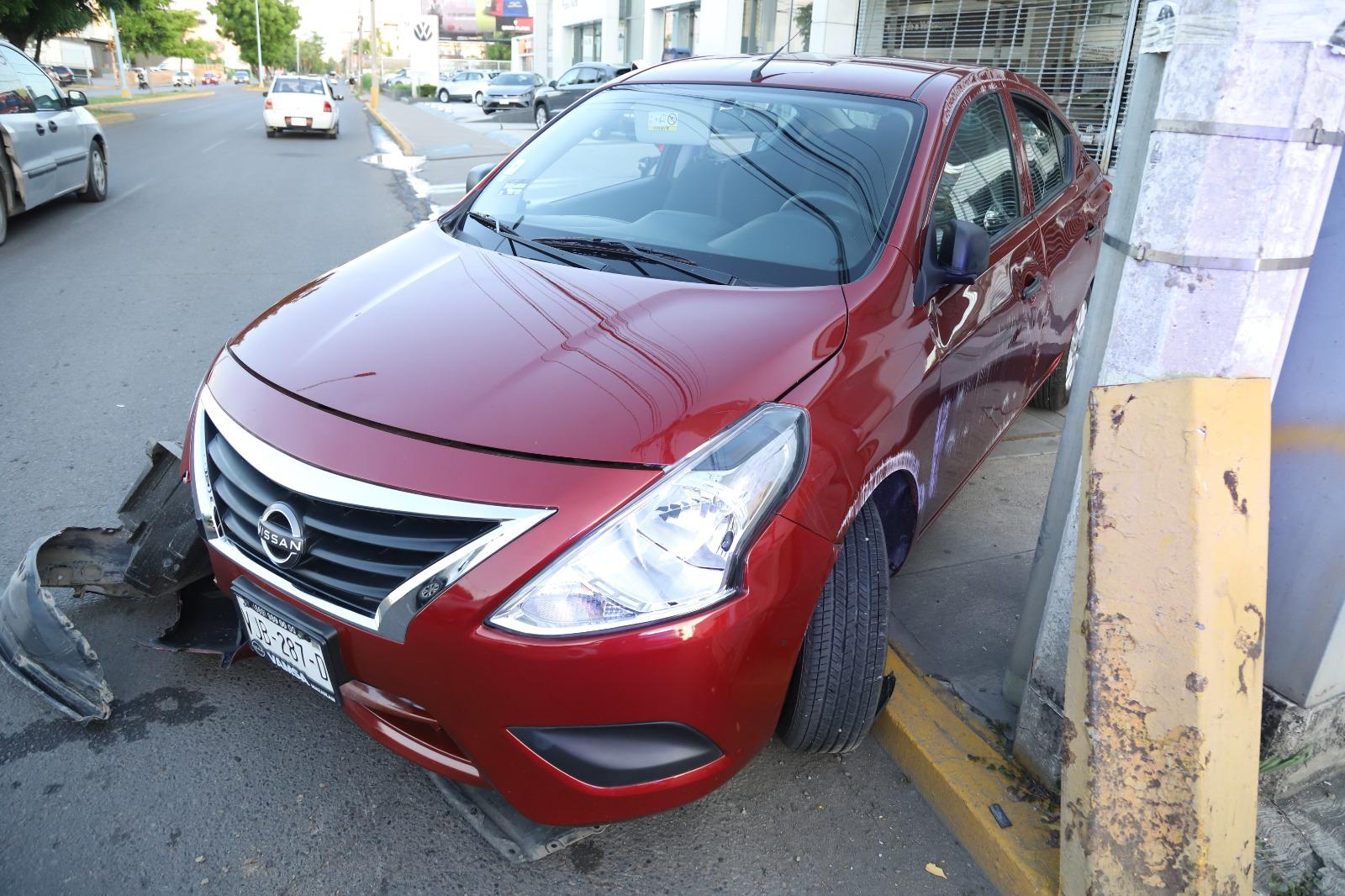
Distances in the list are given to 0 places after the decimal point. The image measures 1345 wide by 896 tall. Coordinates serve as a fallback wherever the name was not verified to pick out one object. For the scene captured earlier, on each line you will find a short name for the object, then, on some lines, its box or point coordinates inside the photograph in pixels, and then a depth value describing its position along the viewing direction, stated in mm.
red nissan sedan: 1725
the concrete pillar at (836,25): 16891
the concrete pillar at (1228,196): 1651
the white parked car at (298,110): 19328
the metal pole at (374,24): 41406
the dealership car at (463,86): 43469
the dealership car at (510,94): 31594
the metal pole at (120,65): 41438
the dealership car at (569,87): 24078
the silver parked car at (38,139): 7727
